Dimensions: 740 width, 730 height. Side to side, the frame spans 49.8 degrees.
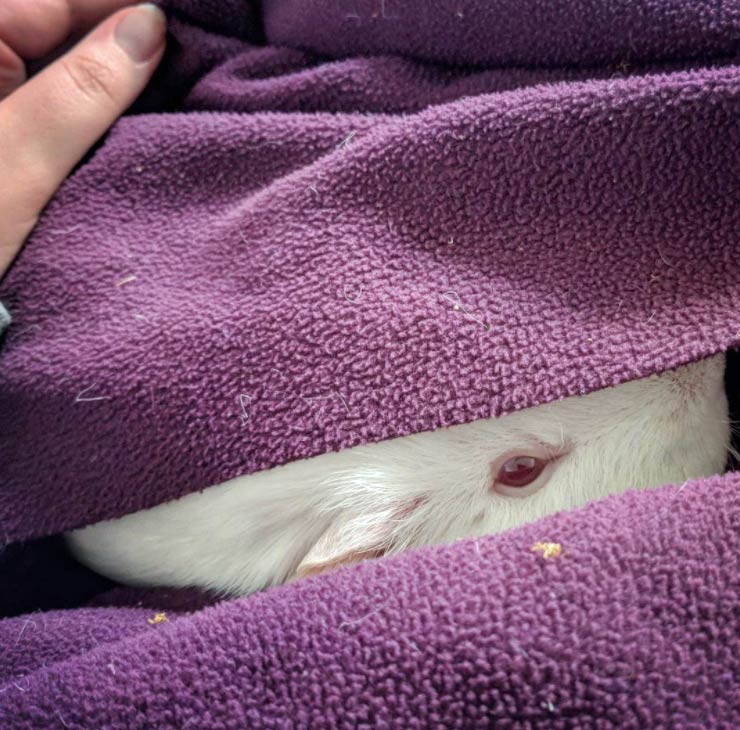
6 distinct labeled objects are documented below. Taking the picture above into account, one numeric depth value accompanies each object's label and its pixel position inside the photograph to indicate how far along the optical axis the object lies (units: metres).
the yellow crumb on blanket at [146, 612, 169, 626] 0.14
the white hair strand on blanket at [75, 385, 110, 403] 0.15
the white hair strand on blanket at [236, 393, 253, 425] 0.14
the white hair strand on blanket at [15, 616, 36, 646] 0.14
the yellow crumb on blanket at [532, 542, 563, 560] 0.11
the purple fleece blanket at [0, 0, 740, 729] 0.11
